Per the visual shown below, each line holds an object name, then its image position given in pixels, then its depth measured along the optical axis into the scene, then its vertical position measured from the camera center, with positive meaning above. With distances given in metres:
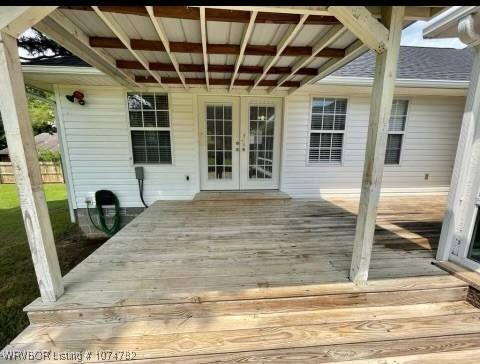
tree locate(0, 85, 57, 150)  14.10 +1.10
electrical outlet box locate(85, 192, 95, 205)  4.55 -1.29
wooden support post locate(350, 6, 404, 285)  1.53 -0.05
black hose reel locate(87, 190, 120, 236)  4.52 -1.51
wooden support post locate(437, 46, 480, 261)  1.94 -0.38
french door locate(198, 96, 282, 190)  4.50 -0.13
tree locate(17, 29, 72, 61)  6.78 +2.76
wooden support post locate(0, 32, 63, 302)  1.36 -0.24
